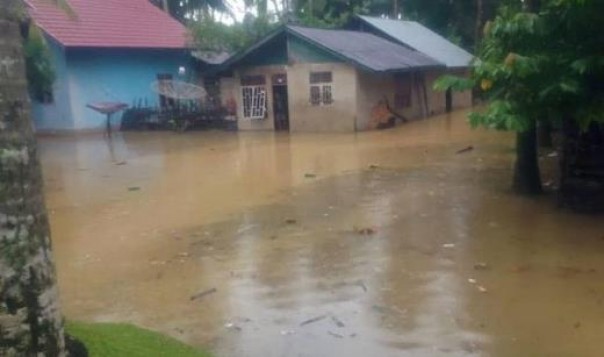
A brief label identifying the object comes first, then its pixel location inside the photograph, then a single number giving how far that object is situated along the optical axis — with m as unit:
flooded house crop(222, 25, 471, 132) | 24.31
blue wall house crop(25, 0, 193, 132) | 25.75
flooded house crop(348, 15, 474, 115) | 30.61
